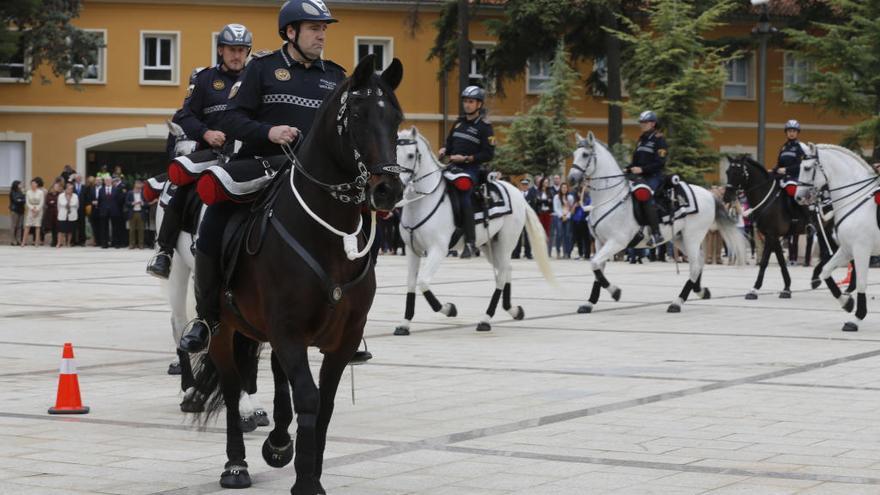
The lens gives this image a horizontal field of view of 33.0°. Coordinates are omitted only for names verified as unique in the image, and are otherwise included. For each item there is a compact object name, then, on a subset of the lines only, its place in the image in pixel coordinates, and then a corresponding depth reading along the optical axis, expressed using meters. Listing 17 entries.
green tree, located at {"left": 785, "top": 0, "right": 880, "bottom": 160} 44.00
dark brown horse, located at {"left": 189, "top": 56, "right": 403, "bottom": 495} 7.07
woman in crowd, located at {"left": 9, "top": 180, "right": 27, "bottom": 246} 44.22
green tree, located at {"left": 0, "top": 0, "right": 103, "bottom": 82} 49.03
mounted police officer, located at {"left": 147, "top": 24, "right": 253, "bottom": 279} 10.70
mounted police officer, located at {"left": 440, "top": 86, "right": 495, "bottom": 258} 17.42
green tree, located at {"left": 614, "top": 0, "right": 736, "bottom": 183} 44.75
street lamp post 31.58
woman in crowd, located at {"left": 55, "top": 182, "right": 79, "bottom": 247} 41.97
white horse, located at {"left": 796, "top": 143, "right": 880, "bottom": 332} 17.67
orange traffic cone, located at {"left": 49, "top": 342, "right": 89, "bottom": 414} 10.05
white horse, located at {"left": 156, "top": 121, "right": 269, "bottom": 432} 10.81
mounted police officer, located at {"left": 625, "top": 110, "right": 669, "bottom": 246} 21.25
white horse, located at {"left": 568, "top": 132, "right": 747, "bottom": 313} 20.58
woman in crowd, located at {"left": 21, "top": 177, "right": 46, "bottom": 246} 42.31
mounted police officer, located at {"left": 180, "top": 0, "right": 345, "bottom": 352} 8.07
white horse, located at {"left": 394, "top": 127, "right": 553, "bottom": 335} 17.14
